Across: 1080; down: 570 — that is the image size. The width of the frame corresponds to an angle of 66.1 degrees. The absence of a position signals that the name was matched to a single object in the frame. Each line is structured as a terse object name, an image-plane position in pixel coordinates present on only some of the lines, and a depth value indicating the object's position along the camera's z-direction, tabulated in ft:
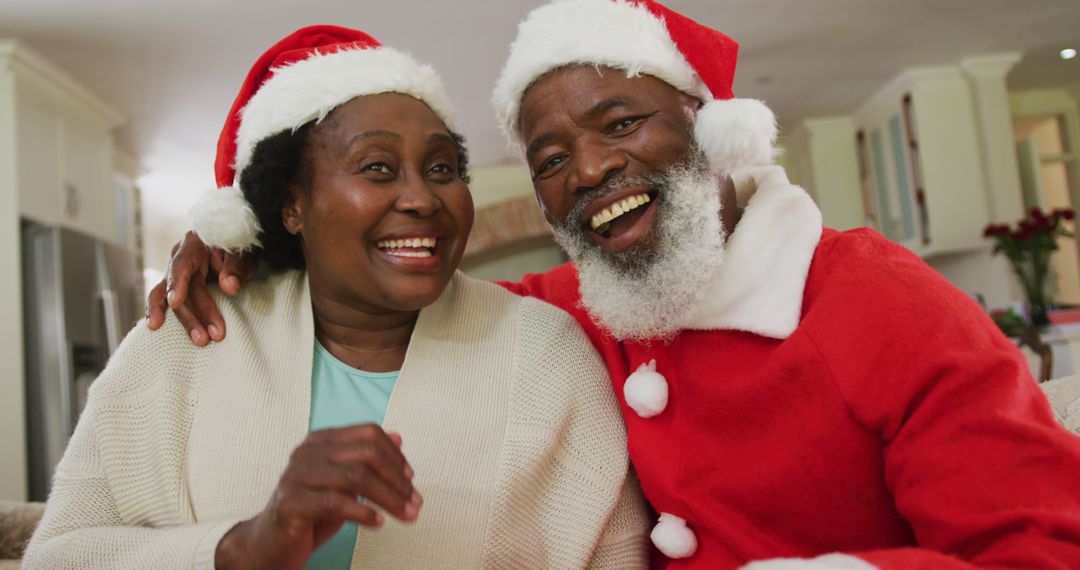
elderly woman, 4.04
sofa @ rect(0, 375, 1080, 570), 5.60
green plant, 15.84
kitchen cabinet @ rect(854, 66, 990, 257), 18.54
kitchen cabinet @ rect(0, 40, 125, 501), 13.50
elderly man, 2.96
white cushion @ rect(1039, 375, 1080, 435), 4.00
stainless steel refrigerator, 13.75
